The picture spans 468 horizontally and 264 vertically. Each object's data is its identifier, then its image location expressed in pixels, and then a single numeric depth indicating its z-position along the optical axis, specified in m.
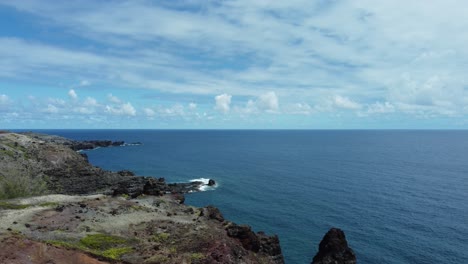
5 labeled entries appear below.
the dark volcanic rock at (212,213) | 67.19
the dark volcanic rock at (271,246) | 61.88
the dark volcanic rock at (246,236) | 59.31
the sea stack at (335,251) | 60.31
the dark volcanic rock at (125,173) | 129.19
